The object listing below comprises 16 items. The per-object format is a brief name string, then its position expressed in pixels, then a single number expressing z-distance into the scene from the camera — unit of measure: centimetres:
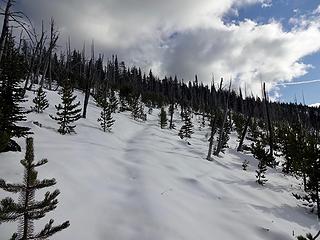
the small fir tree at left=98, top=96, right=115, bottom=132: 2028
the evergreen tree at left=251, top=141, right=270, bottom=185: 1414
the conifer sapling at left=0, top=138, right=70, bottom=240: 376
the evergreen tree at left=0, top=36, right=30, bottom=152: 950
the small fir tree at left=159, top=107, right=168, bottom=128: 2990
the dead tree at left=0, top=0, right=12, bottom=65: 884
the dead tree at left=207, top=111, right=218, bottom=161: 1722
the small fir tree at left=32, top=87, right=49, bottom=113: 1804
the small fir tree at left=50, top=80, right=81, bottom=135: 1549
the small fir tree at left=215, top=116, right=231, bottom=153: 2167
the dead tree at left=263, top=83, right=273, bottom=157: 2200
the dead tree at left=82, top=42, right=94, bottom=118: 2264
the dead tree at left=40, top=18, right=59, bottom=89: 2655
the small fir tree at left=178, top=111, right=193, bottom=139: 2486
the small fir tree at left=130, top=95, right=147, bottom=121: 3137
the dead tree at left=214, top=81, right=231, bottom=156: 1959
